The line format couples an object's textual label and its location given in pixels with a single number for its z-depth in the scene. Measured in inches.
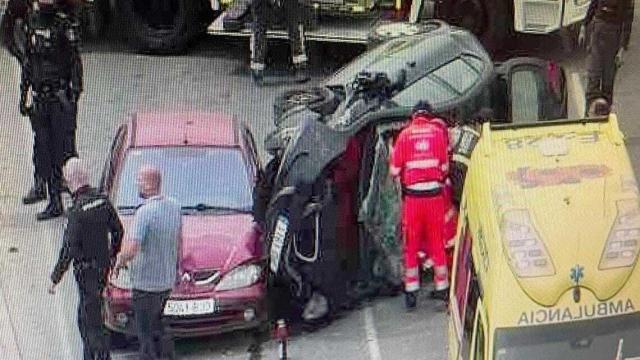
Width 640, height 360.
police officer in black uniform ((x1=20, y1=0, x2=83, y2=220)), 578.9
